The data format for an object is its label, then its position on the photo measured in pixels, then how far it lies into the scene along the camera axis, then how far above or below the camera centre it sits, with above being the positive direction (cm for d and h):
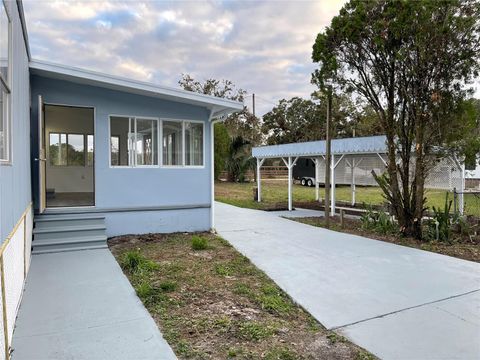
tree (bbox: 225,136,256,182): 2425 +103
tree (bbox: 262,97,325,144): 3206 +489
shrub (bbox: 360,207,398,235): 768 -121
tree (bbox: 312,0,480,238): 618 +207
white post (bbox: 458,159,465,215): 811 -44
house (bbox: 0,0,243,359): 596 +28
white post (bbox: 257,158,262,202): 1432 -50
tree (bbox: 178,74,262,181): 2417 +443
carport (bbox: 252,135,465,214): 849 +30
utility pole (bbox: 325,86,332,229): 821 +27
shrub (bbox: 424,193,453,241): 688 -114
